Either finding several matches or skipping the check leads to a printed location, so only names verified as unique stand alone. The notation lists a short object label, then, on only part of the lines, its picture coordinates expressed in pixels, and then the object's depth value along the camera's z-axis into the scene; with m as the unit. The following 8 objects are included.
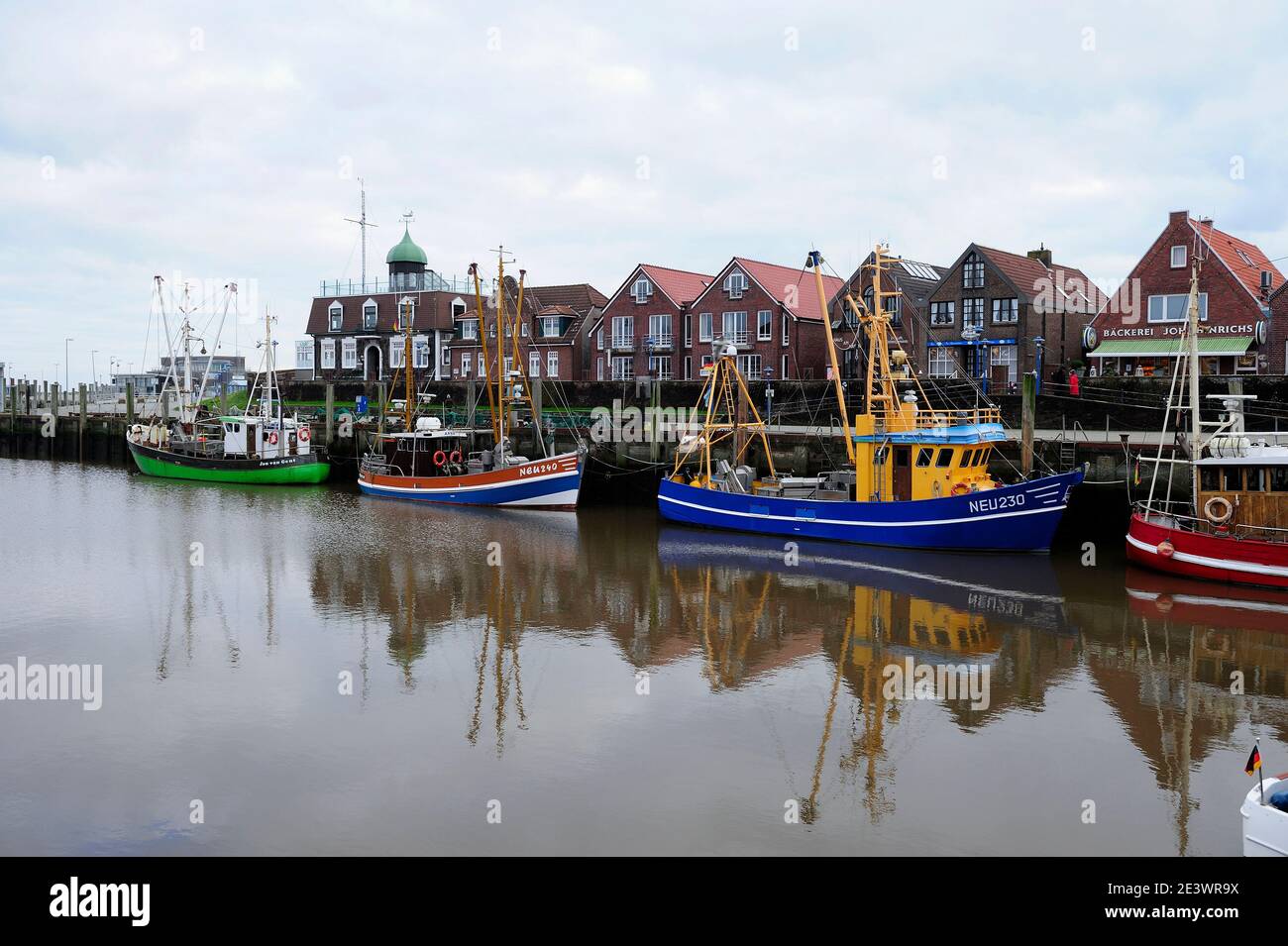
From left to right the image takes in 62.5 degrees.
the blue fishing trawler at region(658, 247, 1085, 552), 29.30
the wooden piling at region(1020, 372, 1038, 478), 33.28
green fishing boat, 50.50
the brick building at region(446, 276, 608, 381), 67.50
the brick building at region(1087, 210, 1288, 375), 43.94
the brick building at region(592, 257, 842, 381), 57.84
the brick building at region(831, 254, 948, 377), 53.72
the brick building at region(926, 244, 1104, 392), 50.56
